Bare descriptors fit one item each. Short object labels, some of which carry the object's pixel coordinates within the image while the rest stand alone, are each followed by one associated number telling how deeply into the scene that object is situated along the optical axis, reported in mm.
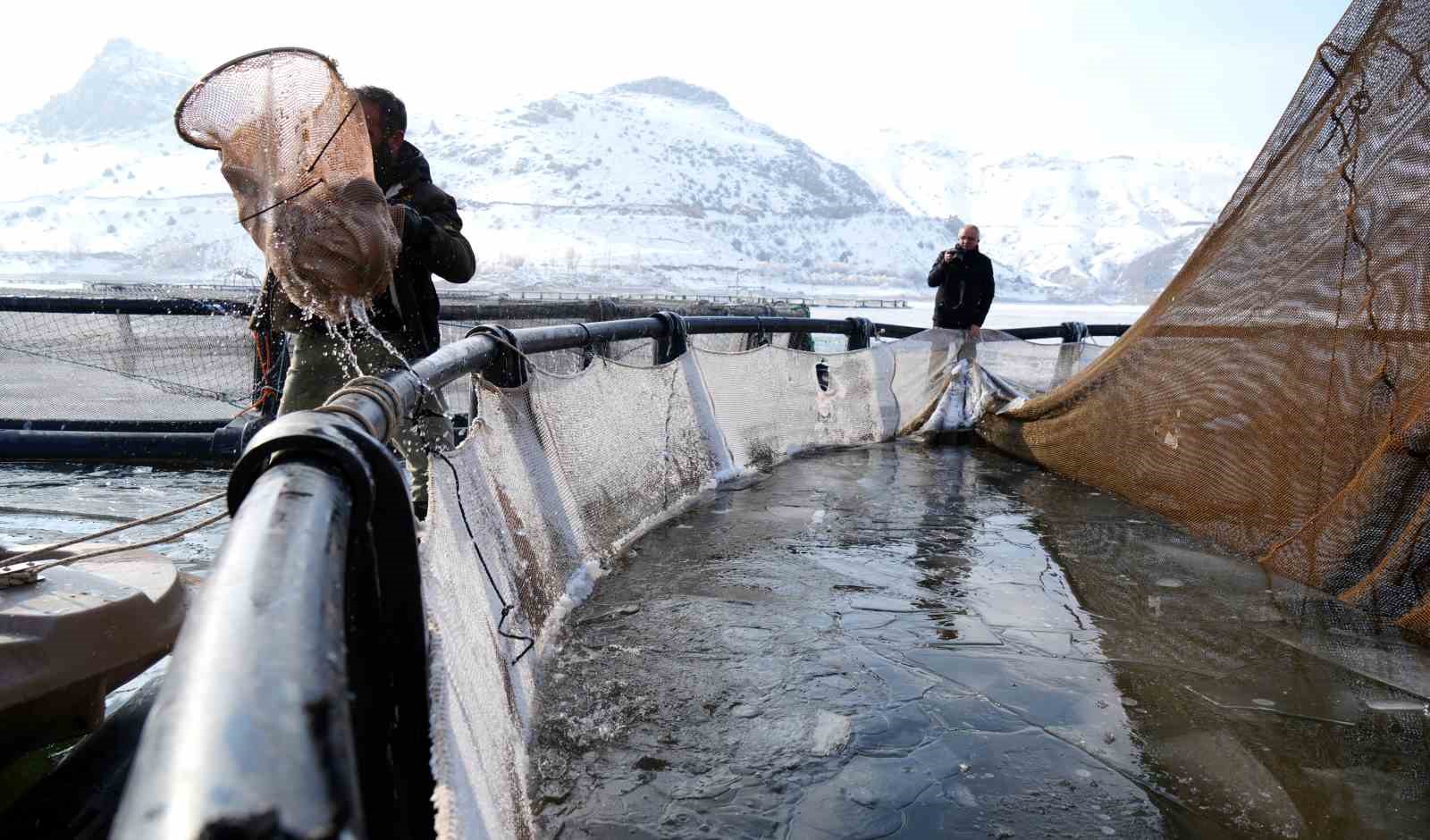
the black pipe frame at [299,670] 561
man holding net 3277
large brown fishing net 3439
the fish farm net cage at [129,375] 6215
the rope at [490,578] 2111
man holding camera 8594
